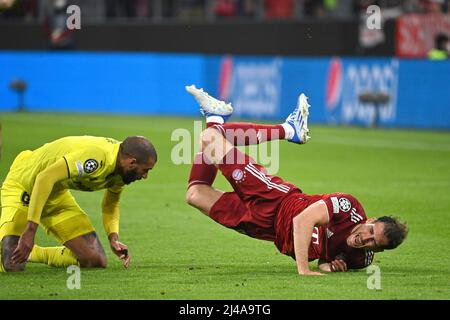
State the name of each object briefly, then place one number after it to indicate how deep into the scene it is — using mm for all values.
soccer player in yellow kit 18234
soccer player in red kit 18422
